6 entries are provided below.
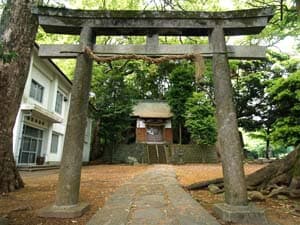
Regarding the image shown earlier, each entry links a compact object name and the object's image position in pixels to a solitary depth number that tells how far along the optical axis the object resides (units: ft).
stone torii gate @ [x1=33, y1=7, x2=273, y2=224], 14.58
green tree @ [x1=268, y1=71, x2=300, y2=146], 46.55
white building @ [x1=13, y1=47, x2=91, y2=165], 42.52
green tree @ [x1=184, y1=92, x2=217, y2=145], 71.67
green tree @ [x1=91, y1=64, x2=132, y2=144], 67.67
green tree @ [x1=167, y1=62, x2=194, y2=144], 83.15
